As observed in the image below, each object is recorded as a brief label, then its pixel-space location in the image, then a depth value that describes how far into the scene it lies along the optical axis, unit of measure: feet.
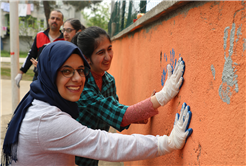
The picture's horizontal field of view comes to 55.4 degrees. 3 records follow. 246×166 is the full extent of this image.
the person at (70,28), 13.47
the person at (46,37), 13.98
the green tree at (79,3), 64.37
